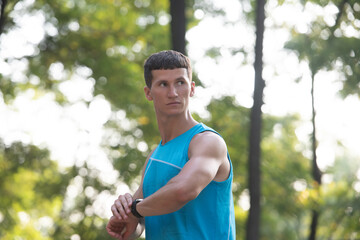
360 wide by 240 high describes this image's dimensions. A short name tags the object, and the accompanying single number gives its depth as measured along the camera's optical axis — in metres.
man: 4.54
